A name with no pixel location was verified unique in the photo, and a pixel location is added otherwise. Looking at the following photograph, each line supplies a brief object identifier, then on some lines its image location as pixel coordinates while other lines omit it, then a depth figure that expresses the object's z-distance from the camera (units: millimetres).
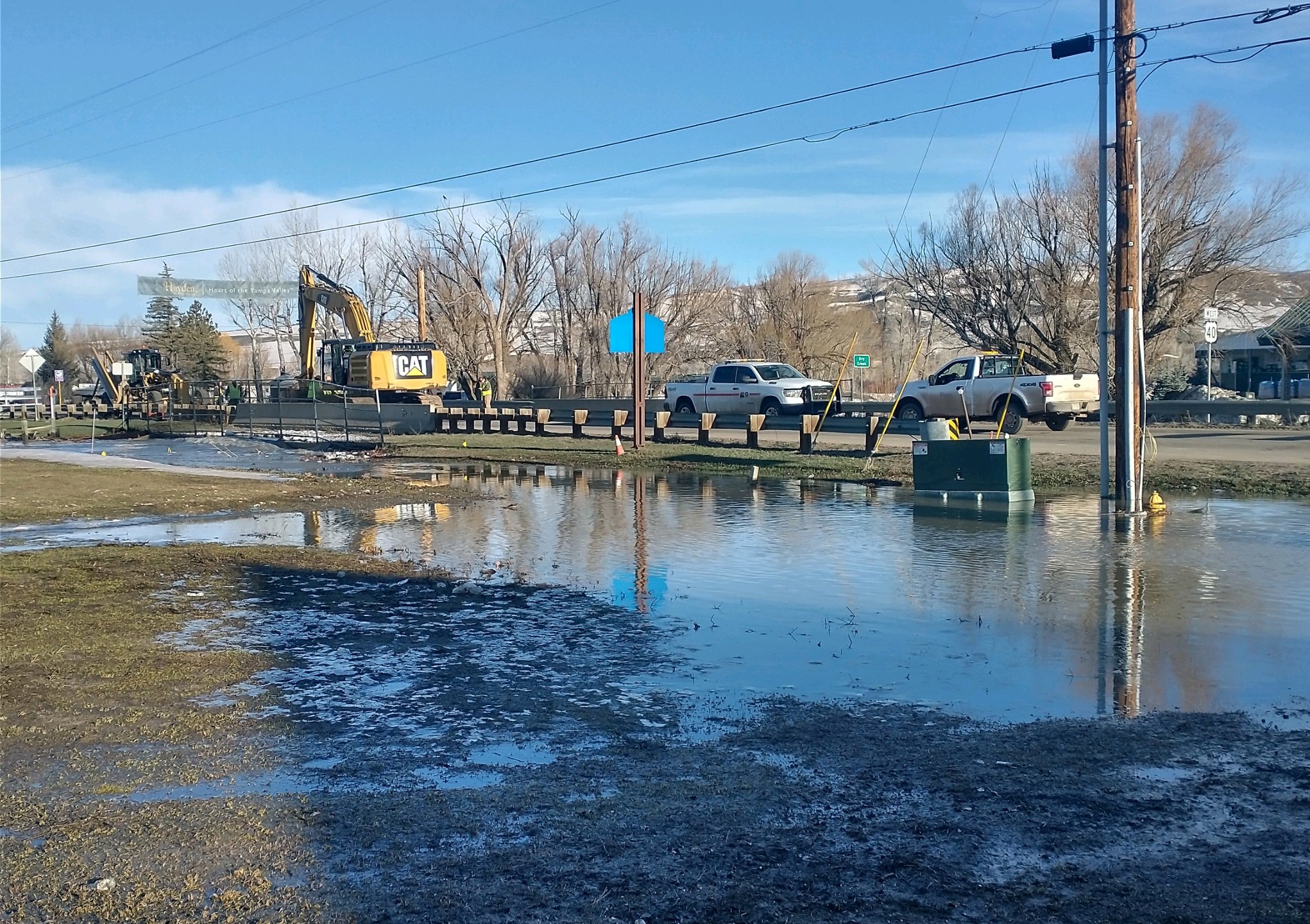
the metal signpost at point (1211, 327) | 32469
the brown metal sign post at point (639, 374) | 26938
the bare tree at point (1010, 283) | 40875
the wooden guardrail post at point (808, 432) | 24656
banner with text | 43250
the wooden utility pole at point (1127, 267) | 15289
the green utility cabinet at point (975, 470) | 16531
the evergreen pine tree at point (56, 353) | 106938
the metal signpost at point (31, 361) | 45188
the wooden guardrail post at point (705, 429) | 27797
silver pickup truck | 28469
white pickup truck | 32875
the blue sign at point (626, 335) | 32719
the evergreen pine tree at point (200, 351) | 71250
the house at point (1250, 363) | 61688
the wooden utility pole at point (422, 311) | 50819
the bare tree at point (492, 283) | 62562
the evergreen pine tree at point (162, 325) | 74625
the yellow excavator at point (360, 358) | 40375
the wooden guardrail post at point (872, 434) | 23281
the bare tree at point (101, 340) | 109688
